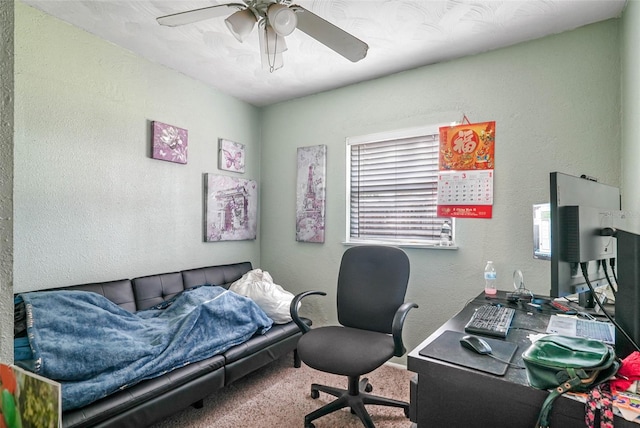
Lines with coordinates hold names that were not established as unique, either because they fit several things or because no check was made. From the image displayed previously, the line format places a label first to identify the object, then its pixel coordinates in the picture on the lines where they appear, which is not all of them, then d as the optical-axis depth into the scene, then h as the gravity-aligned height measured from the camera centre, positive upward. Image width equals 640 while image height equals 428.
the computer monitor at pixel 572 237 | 1.03 -0.07
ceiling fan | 1.48 +0.97
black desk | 0.85 -0.55
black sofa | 1.48 -0.92
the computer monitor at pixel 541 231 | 1.91 -0.09
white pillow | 2.60 -0.69
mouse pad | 1.02 -0.49
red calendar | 2.37 +0.36
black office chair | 1.73 -0.75
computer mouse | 1.10 -0.47
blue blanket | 1.48 -0.72
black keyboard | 1.32 -0.48
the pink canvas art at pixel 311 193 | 3.14 +0.23
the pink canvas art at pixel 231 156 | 3.16 +0.61
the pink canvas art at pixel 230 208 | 3.05 +0.07
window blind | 2.68 +0.24
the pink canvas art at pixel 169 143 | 2.61 +0.62
